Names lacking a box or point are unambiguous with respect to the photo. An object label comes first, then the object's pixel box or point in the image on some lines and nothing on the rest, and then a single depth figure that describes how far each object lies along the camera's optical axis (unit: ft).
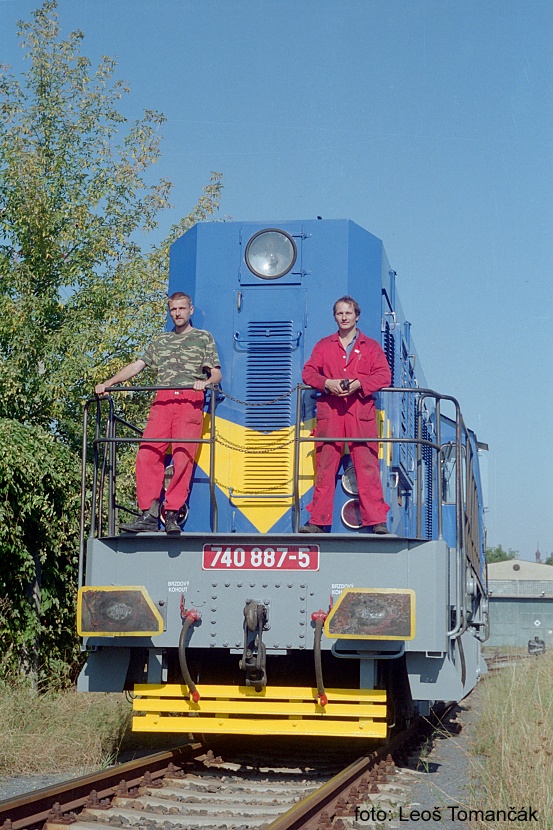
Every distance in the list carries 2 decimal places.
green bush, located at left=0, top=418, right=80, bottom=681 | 29.94
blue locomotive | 19.44
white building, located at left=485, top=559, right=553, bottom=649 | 127.44
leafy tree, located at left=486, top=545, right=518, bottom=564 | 353.31
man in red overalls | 20.68
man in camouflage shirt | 21.08
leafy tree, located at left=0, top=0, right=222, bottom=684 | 31.07
